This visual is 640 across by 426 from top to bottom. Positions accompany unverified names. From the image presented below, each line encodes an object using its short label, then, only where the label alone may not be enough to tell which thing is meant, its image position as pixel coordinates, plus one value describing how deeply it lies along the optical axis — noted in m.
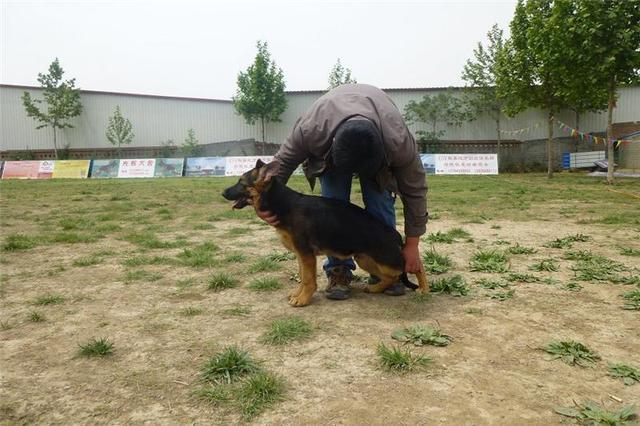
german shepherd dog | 3.78
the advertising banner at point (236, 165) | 26.98
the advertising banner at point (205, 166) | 27.53
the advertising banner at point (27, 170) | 26.91
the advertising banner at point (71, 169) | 26.67
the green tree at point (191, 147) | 31.12
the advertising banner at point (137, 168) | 27.67
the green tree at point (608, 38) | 15.09
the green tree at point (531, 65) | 19.11
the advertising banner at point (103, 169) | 27.19
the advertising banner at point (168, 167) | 27.59
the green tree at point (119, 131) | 34.00
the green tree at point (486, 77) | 31.12
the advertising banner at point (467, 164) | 26.78
